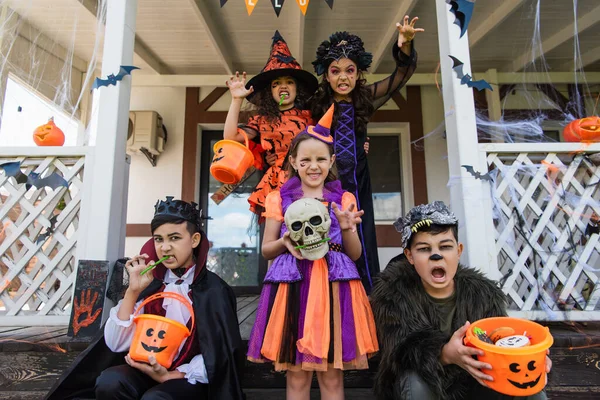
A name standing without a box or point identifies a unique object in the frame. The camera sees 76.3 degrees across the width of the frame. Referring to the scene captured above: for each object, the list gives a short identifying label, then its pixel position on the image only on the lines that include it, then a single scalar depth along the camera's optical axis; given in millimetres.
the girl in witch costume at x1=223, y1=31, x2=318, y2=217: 2246
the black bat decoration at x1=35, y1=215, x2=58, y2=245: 2258
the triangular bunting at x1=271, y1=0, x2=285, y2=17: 2629
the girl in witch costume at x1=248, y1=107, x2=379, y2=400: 1489
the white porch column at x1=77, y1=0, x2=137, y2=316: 2223
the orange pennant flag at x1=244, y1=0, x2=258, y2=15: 2529
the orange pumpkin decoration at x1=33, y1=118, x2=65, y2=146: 2523
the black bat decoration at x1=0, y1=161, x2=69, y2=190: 2305
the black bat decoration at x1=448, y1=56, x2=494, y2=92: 2254
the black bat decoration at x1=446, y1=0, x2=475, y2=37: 2258
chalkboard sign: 2043
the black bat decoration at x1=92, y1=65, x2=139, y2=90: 2324
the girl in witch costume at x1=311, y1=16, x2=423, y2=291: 2143
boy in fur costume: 1388
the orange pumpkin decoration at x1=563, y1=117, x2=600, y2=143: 2363
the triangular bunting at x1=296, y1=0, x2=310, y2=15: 2592
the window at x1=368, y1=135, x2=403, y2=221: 4945
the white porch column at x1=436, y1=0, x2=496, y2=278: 2119
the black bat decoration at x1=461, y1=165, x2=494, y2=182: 2176
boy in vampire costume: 1453
